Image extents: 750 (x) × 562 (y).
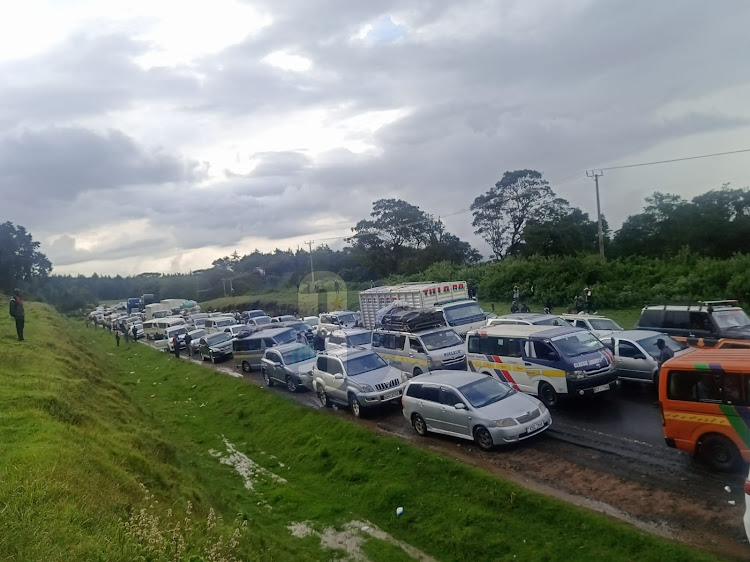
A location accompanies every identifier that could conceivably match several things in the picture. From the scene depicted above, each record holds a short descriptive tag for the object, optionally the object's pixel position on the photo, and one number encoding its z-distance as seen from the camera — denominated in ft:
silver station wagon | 38.86
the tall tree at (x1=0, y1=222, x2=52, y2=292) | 233.14
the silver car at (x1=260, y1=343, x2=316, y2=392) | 67.52
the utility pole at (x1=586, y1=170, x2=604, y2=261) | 121.70
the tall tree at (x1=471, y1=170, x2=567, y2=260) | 175.11
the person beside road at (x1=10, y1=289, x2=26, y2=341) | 65.16
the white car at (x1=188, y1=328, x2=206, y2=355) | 115.52
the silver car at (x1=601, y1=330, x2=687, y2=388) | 49.08
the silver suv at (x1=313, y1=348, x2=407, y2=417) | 52.49
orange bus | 29.43
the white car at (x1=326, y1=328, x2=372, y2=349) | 71.82
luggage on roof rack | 61.52
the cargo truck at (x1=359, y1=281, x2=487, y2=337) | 72.33
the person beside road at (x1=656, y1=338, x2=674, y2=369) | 44.50
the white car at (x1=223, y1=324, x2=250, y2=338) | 107.73
